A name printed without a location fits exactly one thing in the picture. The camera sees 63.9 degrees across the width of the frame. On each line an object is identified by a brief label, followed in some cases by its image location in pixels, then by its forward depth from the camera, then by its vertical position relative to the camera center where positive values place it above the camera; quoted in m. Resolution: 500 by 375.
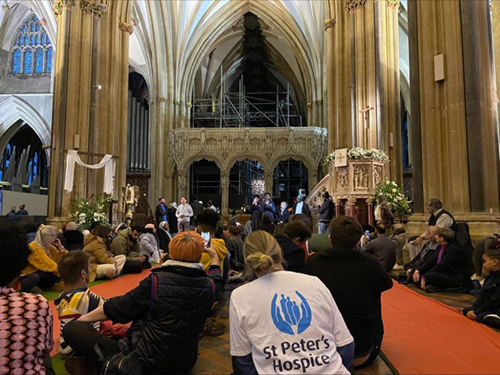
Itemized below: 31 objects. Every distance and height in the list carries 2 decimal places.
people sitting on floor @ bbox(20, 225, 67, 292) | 4.55 -0.64
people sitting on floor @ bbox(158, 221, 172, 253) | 8.49 -0.58
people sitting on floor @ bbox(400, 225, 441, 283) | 4.88 -0.54
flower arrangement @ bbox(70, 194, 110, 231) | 10.65 +0.01
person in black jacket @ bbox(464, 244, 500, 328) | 3.34 -0.73
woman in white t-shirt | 1.54 -0.45
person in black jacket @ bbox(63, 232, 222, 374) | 2.13 -0.54
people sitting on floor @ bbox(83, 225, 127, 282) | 5.63 -0.67
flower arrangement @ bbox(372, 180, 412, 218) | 8.60 +0.32
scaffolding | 25.11 +6.35
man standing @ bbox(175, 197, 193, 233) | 11.95 -0.11
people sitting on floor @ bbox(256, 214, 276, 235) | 5.32 -0.21
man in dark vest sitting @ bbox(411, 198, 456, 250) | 5.15 -0.09
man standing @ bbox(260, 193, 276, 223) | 10.89 +0.12
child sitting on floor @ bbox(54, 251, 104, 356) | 2.53 -0.51
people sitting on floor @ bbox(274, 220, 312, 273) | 3.14 -0.25
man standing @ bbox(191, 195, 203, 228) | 13.25 +0.18
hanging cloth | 10.92 +1.26
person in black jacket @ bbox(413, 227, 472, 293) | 4.64 -0.68
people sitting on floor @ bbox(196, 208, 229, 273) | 3.62 -0.14
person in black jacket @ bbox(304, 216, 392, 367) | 2.22 -0.39
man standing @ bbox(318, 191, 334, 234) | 9.29 +0.03
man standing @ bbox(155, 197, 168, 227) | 12.38 +0.01
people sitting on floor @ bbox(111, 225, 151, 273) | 6.45 -0.64
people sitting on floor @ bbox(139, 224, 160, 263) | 7.59 -0.59
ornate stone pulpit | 9.08 +0.62
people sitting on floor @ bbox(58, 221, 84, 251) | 6.08 -0.43
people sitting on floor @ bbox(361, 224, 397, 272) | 5.35 -0.50
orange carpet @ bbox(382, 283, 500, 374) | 2.52 -0.97
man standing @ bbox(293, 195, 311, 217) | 10.62 +0.09
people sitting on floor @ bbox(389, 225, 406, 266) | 7.11 -0.53
